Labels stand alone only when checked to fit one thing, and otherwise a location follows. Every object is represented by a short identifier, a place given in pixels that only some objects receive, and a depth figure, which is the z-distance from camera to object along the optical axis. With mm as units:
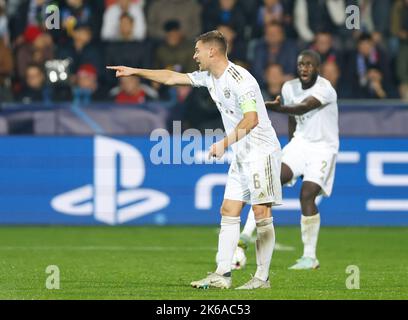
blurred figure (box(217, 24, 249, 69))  19688
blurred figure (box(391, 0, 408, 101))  20297
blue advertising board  17984
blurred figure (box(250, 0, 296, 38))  20578
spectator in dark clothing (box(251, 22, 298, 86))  19734
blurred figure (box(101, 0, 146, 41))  20366
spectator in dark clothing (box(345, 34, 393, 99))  19828
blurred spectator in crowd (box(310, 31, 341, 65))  19672
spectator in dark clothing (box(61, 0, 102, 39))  20234
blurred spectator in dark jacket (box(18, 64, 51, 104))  18984
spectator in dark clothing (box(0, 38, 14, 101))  19141
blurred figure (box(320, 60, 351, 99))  19234
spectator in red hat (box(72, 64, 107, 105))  19234
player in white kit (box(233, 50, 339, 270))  13406
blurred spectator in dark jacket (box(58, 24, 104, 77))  19812
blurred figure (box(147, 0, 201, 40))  20516
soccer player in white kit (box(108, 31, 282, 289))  10648
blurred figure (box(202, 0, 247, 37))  20375
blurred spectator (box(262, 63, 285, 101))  18719
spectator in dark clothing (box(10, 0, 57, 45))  20281
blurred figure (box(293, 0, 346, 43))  20750
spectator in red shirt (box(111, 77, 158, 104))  19172
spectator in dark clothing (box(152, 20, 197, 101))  19797
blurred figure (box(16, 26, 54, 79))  19438
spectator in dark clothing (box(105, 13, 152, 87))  19859
